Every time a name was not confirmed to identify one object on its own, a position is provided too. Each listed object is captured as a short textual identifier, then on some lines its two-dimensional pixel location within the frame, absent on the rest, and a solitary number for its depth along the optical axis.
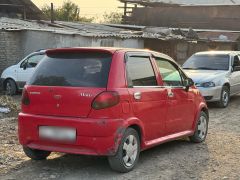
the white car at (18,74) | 15.98
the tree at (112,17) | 77.40
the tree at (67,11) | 53.55
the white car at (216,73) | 12.82
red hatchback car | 5.88
